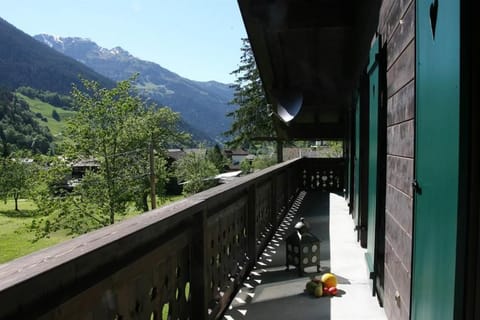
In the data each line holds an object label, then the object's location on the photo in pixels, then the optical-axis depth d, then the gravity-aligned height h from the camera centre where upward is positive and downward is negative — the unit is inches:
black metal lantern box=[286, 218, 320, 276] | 150.0 -37.2
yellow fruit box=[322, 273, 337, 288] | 130.6 -41.9
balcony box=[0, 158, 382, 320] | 39.6 -20.8
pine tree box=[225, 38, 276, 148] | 1299.2 +101.2
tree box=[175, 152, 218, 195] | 1910.7 -126.4
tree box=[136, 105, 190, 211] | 1018.1 +21.1
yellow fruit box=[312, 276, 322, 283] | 131.7 -42.9
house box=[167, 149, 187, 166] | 2968.0 -51.9
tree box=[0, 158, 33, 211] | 1732.3 -121.4
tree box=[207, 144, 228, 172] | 2744.8 -79.4
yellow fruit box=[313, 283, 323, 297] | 128.3 -44.0
